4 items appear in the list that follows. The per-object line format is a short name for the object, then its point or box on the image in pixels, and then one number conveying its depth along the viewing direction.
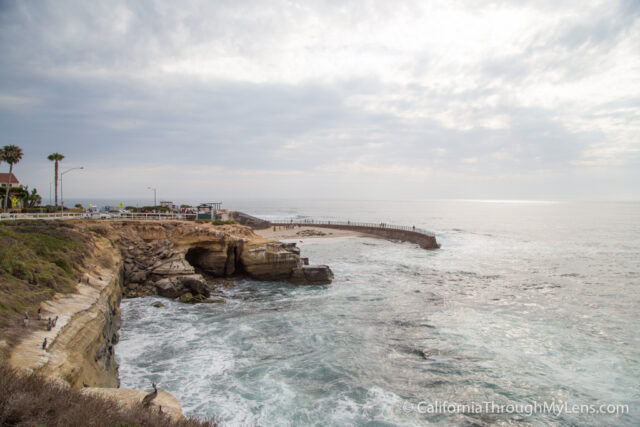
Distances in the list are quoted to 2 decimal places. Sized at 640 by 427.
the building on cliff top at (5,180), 63.21
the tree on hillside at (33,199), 55.66
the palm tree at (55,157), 48.69
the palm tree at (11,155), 41.81
